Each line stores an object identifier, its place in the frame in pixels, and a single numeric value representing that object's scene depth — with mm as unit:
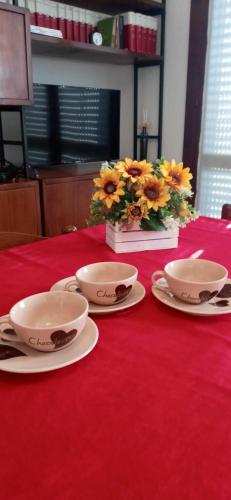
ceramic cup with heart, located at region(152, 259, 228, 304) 745
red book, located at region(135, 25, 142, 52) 3031
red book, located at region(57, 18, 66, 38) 2670
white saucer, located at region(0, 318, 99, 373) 581
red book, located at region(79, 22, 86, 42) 2799
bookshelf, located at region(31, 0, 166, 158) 2635
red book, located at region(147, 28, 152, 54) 3121
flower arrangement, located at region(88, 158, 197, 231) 1057
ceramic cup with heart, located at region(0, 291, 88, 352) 589
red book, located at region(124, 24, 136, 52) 2986
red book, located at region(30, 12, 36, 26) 2512
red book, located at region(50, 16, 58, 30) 2631
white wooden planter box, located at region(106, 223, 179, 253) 1132
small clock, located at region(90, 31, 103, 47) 2840
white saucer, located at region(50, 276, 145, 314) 765
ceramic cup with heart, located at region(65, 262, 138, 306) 751
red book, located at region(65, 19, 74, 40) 2719
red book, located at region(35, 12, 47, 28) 2547
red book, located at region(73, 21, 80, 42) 2760
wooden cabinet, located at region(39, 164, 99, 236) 2650
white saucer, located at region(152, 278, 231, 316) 759
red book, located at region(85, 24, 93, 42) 2850
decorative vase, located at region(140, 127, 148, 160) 3545
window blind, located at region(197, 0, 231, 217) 2871
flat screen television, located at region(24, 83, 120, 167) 2803
